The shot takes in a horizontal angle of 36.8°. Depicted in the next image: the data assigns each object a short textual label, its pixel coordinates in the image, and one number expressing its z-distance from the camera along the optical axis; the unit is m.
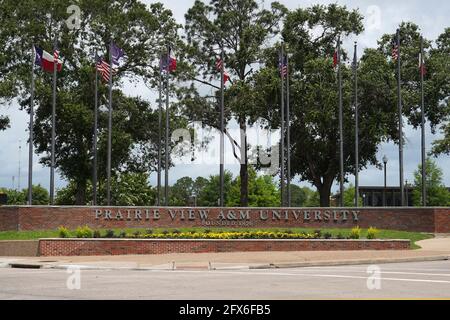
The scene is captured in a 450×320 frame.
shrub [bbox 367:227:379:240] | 30.17
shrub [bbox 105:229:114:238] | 29.30
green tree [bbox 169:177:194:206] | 116.21
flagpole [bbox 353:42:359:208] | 40.34
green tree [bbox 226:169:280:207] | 90.25
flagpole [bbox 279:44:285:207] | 41.45
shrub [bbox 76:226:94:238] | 29.28
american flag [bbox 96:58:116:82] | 39.47
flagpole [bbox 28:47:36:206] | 36.42
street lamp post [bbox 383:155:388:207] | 50.31
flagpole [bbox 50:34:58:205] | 36.72
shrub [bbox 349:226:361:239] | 30.22
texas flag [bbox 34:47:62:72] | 38.22
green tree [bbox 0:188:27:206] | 109.90
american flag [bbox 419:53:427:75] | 40.62
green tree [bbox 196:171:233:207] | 103.44
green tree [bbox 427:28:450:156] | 50.06
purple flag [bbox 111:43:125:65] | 39.12
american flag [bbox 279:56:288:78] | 42.43
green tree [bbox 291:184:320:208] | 178.98
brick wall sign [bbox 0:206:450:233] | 35.93
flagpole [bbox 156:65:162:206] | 41.78
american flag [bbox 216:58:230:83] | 41.09
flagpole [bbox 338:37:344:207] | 41.31
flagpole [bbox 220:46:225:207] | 40.91
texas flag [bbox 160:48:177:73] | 40.69
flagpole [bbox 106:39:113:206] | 39.19
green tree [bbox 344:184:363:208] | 106.15
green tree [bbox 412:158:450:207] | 71.81
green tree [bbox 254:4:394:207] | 49.56
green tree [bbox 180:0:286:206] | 53.44
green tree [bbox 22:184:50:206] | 127.24
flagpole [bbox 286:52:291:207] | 42.06
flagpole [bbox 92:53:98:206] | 39.96
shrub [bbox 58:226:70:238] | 30.03
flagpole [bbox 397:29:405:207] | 39.46
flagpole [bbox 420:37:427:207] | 38.91
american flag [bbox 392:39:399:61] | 40.25
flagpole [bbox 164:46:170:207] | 40.50
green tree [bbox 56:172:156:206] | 81.00
